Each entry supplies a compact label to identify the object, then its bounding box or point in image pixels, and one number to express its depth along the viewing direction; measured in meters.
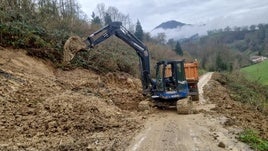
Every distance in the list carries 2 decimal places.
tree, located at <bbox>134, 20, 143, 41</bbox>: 43.82
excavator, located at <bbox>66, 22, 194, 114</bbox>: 9.21
